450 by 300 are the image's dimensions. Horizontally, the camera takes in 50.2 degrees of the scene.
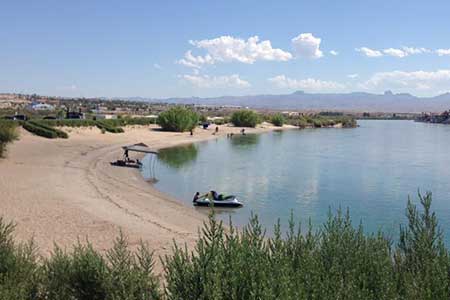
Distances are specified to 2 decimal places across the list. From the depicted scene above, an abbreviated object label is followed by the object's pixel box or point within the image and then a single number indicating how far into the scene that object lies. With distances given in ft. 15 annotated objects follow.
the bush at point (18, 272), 22.43
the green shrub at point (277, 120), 413.39
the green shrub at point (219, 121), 370.49
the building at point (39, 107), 366.26
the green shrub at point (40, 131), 175.42
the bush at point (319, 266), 17.31
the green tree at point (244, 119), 364.99
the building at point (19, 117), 205.64
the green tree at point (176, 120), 269.23
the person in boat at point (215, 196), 84.10
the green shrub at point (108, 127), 224.12
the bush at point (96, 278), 21.67
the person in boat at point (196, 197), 86.71
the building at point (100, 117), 257.05
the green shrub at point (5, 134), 119.03
